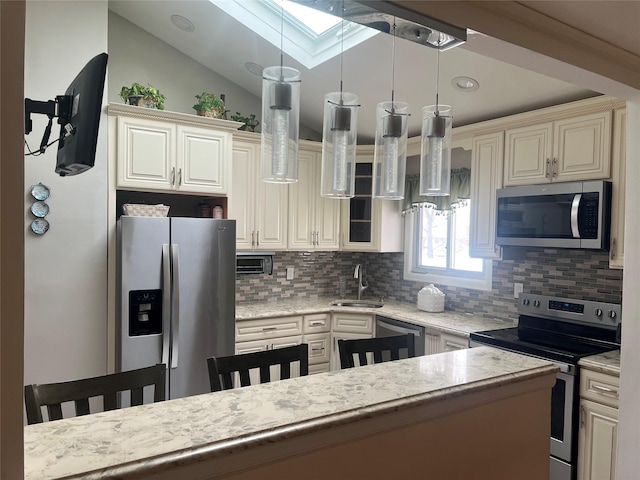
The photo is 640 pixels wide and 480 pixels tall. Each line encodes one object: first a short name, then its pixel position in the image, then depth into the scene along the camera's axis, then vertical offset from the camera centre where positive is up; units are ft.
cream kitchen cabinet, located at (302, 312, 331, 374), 12.86 -3.14
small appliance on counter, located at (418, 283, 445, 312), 12.82 -1.91
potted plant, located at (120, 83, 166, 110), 10.55 +3.11
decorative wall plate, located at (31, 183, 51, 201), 9.38 +0.70
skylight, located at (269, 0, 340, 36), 10.32 +4.96
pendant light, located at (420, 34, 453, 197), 4.92 +0.93
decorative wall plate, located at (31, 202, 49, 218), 9.40 +0.33
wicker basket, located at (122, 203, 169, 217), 10.07 +0.38
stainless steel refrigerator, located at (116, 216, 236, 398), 9.53 -1.52
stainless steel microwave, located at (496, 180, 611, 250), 8.55 +0.42
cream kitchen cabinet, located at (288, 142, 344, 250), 13.47 +0.61
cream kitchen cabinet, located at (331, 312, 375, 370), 12.94 -2.80
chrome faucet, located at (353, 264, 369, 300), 14.61 -1.55
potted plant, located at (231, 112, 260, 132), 12.56 +3.10
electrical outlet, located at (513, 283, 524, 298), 11.22 -1.37
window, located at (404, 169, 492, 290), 12.75 -0.26
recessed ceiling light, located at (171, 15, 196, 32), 11.19 +5.19
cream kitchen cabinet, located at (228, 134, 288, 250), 12.33 +0.75
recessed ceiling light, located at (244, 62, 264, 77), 12.11 +4.41
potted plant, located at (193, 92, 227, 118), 11.48 +3.15
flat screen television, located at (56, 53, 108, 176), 4.64 +1.14
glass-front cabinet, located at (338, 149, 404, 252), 14.05 +0.39
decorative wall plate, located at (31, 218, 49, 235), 9.41 -0.03
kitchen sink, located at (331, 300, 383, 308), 13.89 -2.27
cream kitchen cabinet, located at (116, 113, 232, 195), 10.37 +1.72
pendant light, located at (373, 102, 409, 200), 4.86 +0.95
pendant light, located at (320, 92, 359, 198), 4.57 +0.94
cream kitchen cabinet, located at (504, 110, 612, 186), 8.80 +1.81
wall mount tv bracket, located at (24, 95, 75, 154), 4.94 +1.30
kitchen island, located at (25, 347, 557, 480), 3.20 -1.62
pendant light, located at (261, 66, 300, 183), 4.19 +1.02
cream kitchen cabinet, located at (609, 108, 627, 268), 8.42 +0.90
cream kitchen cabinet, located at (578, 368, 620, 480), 7.63 -3.31
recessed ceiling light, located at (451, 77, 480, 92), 10.13 +3.44
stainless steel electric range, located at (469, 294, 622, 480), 8.22 -2.20
